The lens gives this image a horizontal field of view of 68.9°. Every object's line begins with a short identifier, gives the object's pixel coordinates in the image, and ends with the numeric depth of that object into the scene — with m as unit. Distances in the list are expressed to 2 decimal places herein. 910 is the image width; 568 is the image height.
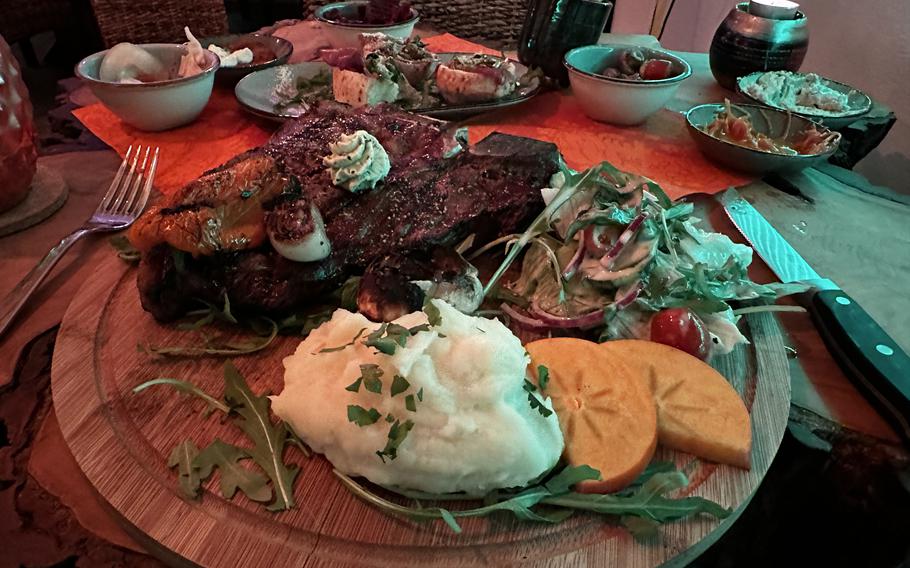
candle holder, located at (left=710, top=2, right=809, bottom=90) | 0.71
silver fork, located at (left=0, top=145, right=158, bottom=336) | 0.42
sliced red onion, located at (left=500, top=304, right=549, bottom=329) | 0.41
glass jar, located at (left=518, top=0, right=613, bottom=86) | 0.68
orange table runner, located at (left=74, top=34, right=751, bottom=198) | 0.60
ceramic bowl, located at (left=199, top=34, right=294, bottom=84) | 0.69
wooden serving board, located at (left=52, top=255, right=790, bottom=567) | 0.28
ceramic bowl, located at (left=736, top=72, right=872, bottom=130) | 0.64
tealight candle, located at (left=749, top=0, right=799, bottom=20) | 0.71
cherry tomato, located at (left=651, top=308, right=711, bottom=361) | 0.38
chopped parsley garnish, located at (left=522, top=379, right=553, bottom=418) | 0.31
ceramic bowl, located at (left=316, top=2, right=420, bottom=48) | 0.74
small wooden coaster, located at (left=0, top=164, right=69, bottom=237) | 0.50
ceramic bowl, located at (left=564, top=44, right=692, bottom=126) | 0.65
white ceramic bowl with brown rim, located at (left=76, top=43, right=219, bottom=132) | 0.59
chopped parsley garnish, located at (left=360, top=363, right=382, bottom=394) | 0.30
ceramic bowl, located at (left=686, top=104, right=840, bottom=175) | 0.58
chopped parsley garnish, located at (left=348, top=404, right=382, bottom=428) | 0.30
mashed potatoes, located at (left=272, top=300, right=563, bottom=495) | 0.29
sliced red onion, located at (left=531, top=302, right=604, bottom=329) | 0.40
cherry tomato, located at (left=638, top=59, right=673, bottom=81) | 0.66
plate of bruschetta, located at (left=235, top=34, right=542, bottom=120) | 0.62
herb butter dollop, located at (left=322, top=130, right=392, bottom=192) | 0.43
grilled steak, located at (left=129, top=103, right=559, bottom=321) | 0.39
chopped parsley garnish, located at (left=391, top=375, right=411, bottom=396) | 0.30
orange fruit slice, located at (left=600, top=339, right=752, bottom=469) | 0.33
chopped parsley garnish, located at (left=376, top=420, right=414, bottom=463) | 0.29
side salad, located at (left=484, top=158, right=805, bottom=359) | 0.40
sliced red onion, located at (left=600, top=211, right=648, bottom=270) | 0.42
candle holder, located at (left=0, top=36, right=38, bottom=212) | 0.47
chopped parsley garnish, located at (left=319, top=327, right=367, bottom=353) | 0.33
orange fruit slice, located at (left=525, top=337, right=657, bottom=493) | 0.31
